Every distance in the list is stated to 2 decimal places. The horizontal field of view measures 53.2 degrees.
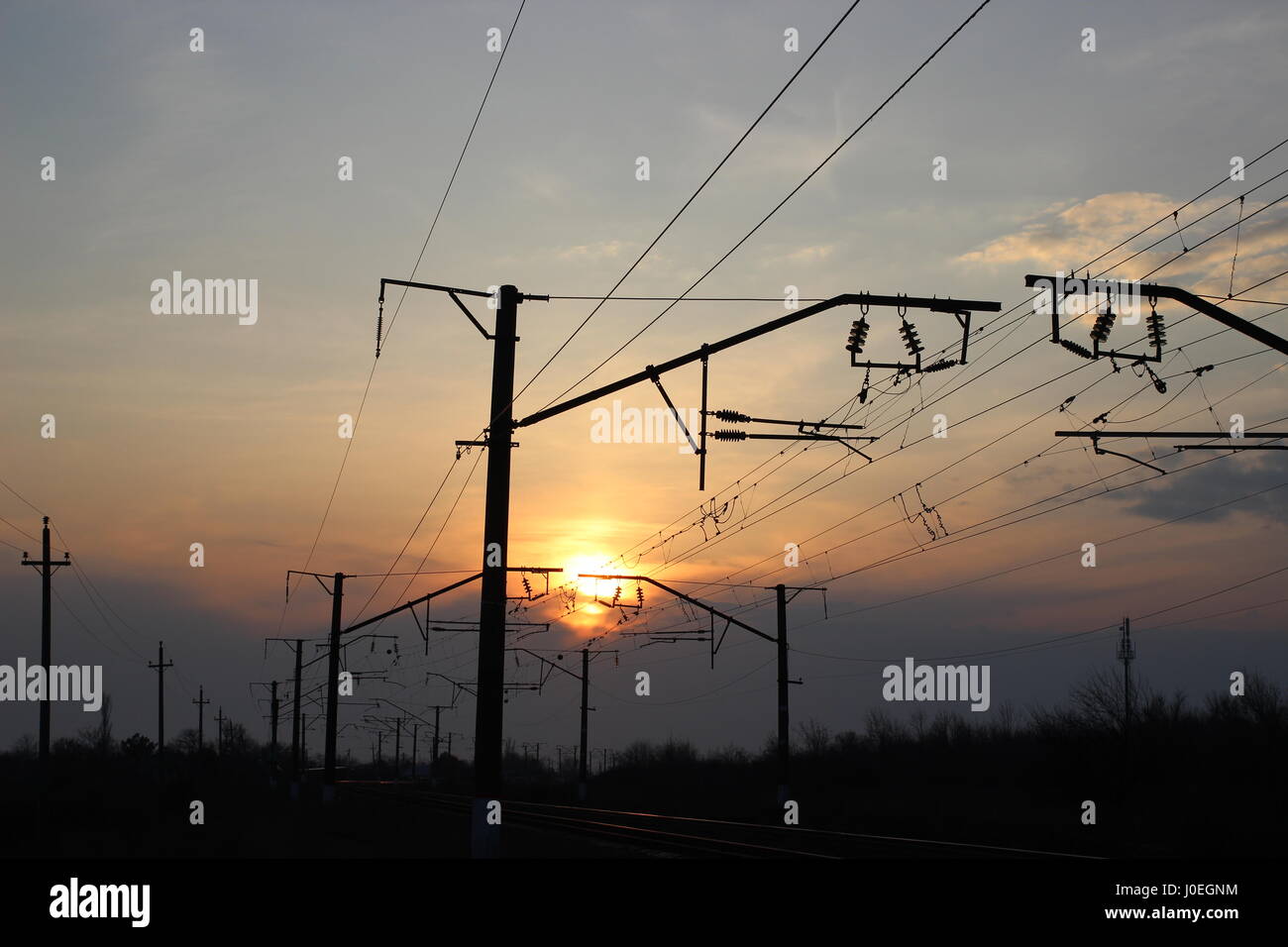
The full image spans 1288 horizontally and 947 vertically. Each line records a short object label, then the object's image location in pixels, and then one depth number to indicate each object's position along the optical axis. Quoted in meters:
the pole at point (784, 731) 48.91
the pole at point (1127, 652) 60.12
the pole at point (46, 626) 46.47
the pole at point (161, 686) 91.62
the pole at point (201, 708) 126.21
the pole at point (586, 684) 75.00
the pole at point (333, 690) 57.75
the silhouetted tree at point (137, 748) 133.50
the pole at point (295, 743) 77.56
